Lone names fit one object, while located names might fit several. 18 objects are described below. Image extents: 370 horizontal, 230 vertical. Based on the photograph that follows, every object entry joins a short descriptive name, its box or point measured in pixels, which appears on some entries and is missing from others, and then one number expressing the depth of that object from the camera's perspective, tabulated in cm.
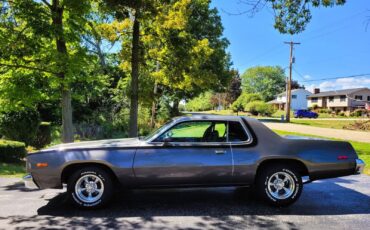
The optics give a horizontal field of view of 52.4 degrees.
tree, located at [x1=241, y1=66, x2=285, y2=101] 12144
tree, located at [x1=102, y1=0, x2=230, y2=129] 1277
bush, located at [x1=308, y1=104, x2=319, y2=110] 8538
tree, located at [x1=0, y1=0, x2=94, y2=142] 992
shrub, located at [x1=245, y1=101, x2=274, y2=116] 6806
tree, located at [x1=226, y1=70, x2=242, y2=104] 10356
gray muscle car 592
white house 9931
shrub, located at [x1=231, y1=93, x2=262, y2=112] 7862
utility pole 4937
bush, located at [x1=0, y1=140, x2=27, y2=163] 1216
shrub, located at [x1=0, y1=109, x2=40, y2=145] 1619
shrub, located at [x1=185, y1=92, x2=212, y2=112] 11544
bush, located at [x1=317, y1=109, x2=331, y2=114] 7714
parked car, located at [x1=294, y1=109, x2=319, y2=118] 6500
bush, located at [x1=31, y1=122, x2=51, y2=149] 1711
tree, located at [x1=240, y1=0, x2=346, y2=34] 860
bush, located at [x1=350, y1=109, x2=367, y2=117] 6494
